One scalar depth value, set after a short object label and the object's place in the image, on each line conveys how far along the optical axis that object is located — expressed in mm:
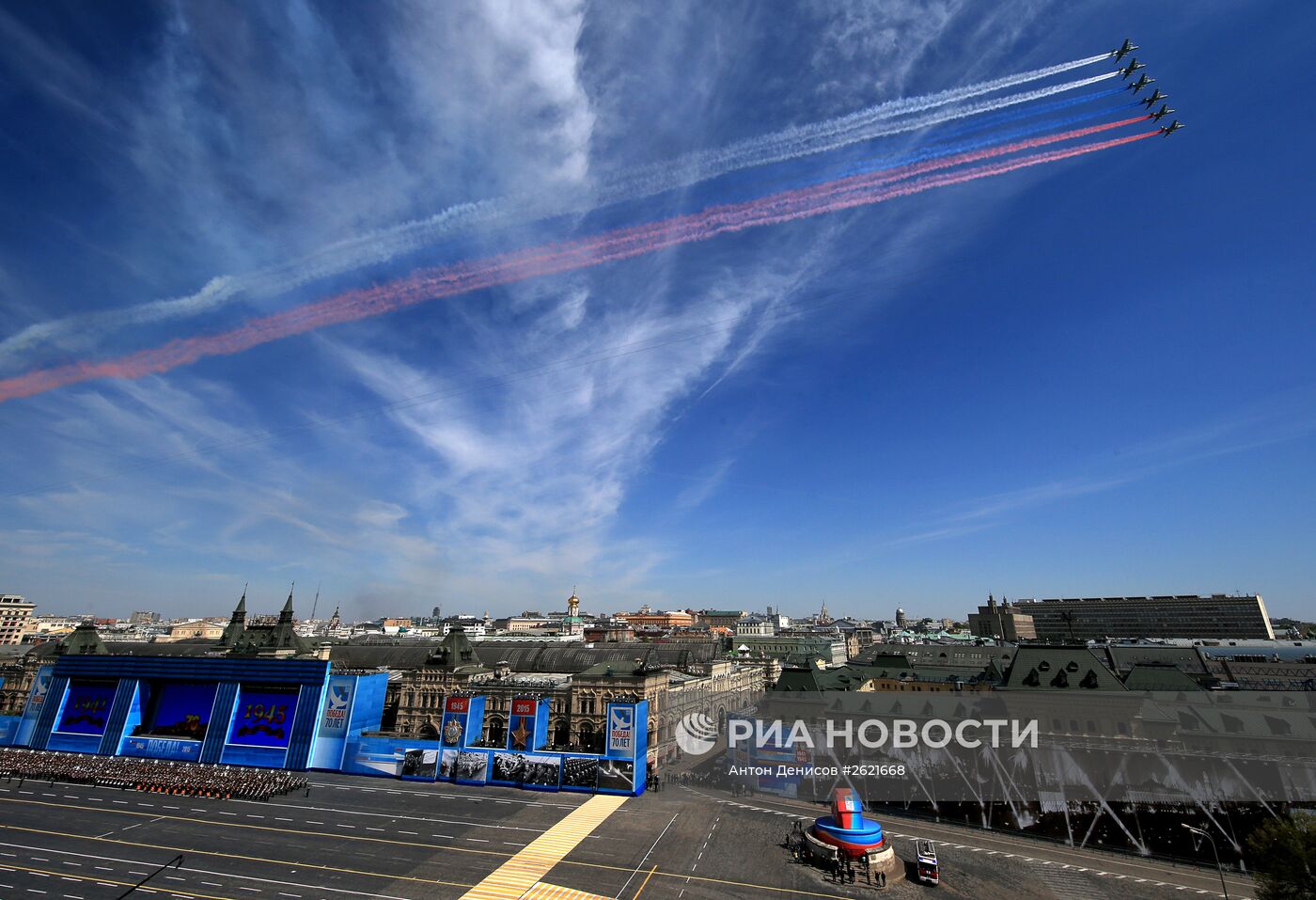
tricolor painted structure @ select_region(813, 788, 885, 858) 48375
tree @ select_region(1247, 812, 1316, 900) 36719
